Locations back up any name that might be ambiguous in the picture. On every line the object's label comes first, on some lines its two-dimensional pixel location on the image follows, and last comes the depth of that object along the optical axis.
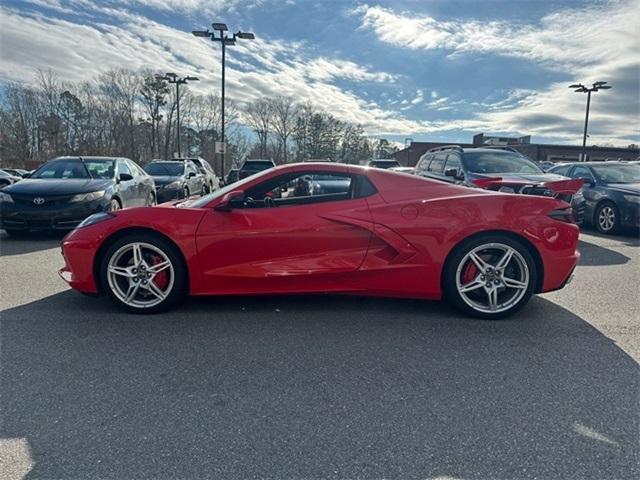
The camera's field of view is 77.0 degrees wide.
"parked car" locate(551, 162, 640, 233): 8.02
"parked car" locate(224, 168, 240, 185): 20.44
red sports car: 3.52
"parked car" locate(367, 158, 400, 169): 19.59
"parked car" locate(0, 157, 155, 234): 6.65
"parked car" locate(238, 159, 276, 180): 17.91
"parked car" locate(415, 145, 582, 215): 5.96
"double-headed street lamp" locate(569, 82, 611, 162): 28.73
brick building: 49.34
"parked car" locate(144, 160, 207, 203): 11.85
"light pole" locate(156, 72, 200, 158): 28.62
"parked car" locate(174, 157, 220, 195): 16.58
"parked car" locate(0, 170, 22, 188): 19.86
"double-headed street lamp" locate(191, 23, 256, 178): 19.30
